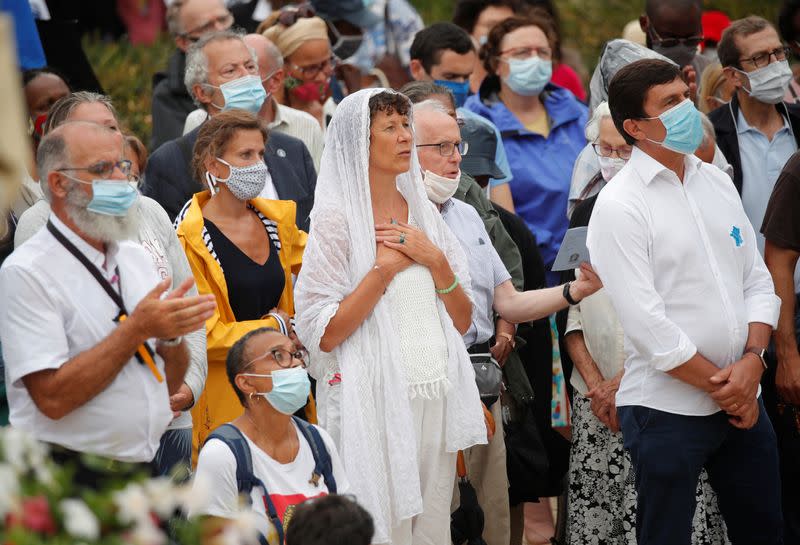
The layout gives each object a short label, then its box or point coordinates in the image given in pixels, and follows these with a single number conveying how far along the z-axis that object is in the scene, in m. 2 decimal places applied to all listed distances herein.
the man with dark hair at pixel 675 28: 15.40
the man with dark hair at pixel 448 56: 15.02
